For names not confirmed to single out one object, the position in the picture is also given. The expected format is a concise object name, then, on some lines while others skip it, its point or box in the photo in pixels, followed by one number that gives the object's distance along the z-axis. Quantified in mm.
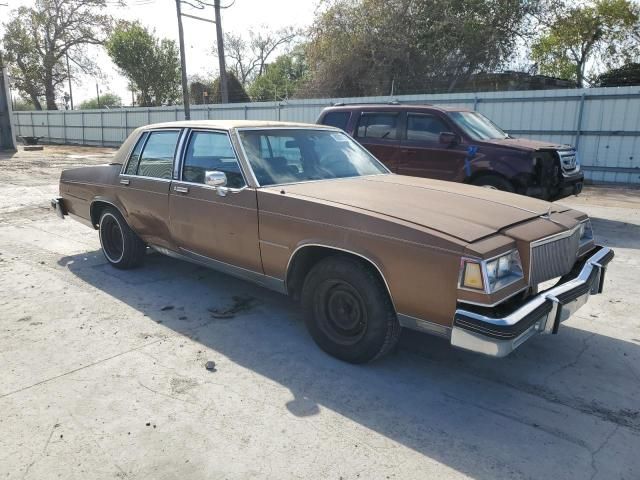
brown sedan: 2922
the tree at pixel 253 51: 52812
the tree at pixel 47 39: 44031
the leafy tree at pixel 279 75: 45125
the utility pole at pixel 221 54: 22266
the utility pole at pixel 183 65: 20672
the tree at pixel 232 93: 32312
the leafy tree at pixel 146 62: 38781
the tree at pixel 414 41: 21797
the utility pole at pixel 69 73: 45781
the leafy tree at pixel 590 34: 23109
